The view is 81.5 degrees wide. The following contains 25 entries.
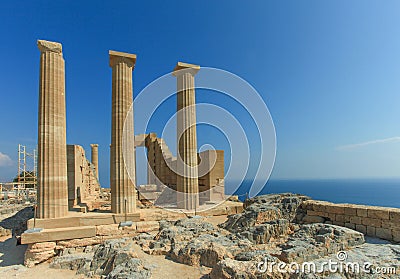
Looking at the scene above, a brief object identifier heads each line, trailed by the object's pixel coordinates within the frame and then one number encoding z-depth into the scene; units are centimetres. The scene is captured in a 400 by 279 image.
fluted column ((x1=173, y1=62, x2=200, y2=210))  1412
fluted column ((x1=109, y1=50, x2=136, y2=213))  1167
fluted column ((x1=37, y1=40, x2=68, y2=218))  1023
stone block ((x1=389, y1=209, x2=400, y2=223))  721
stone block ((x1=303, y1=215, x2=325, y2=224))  949
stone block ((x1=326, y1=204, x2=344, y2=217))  884
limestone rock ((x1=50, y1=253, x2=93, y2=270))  820
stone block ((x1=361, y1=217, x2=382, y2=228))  764
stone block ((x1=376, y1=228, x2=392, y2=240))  732
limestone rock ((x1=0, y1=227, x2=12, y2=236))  1341
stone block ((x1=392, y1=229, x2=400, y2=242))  715
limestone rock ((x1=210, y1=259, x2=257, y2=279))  474
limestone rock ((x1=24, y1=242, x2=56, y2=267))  885
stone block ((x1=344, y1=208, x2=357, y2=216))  841
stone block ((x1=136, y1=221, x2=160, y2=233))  1062
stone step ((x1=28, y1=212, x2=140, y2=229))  983
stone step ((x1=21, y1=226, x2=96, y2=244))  895
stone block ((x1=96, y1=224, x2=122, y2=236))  1005
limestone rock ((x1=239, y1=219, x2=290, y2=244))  756
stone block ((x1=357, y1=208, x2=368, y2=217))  803
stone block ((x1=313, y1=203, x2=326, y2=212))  957
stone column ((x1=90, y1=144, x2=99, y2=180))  3212
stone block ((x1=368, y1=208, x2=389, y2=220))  747
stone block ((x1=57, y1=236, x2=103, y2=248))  943
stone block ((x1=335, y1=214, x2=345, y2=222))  876
